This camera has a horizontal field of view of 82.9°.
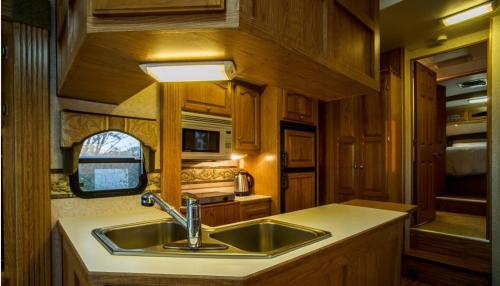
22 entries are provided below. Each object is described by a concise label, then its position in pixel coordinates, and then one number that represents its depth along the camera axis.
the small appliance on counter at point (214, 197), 2.57
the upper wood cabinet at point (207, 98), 2.65
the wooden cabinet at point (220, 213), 2.57
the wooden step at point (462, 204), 4.31
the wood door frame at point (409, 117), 3.43
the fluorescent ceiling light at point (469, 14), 2.46
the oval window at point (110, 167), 1.83
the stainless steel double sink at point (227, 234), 1.39
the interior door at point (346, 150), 3.55
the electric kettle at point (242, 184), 3.20
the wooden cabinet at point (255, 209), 2.89
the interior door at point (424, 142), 3.50
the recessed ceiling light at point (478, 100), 5.65
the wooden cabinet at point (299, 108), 3.27
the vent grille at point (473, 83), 4.94
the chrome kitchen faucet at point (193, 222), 1.17
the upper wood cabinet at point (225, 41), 0.87
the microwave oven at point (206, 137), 2.64
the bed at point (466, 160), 4.84
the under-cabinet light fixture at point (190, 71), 1.16
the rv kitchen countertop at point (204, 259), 0.90
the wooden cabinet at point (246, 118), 3.11
